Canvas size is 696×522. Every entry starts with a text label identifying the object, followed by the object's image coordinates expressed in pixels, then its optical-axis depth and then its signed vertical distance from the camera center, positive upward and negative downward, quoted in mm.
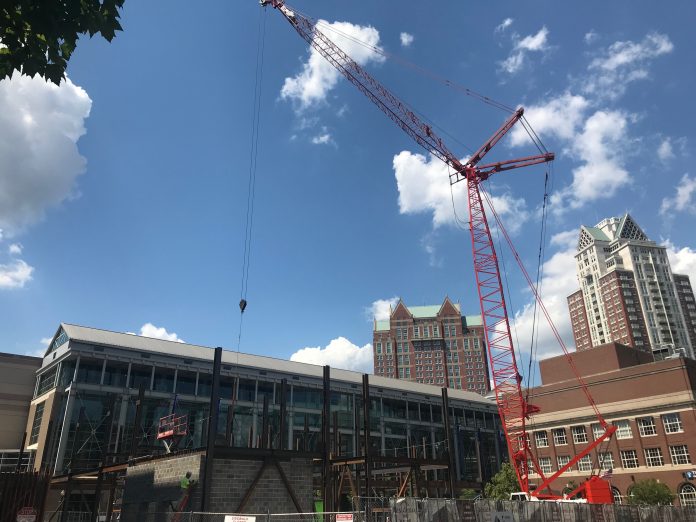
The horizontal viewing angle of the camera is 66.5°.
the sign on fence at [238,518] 15367 -584
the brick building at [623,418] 67562 +9472
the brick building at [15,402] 60750 +10895
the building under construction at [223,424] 23297 +8252
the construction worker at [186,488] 21594 +357
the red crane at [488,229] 57094 +29431
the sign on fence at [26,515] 21648 -558
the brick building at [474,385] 197125 +36757
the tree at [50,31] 8070 +6747
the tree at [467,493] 63806 -96
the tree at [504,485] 61062 +809
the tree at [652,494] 58156 -442
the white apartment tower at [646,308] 187000 +60033
